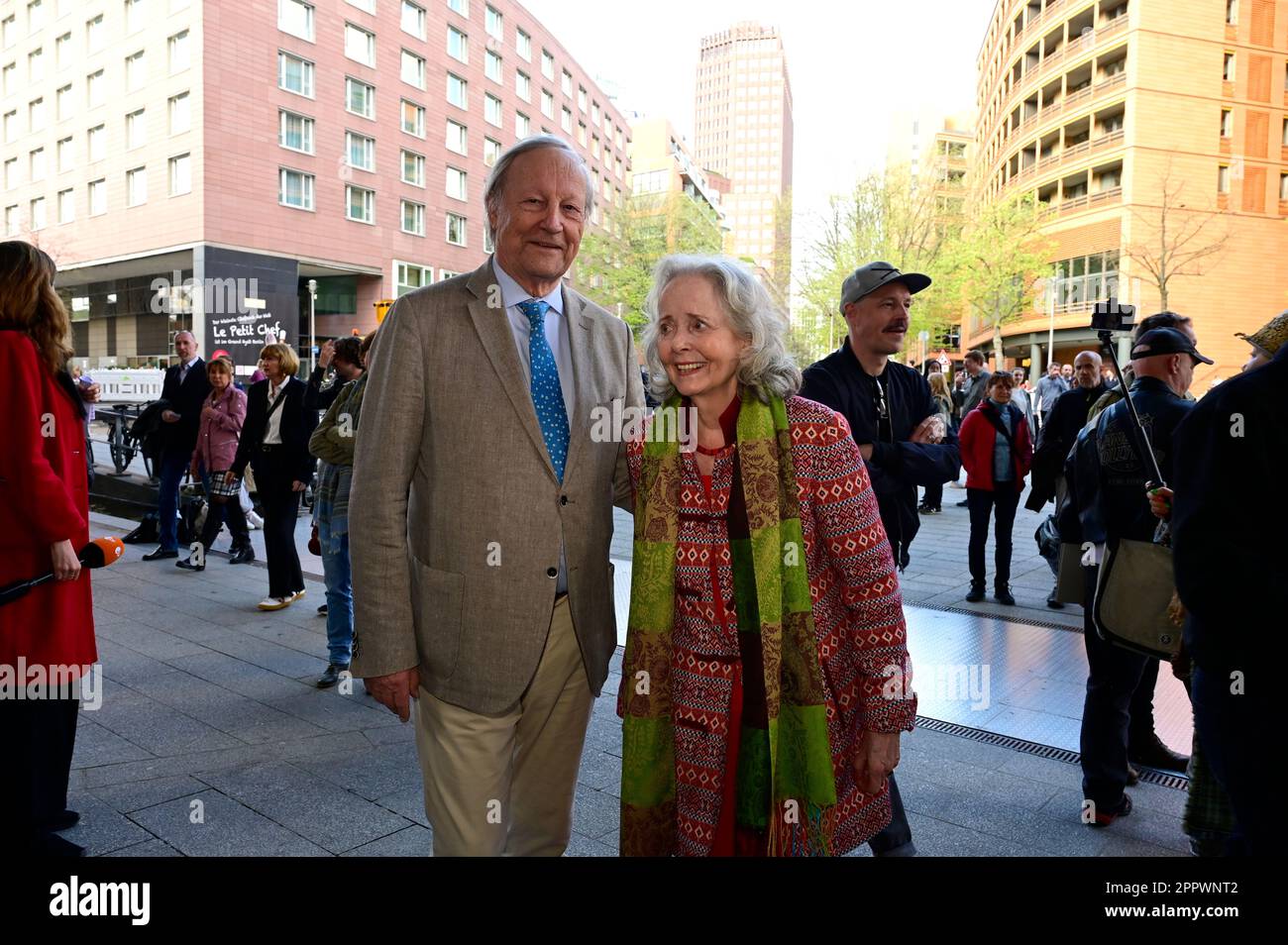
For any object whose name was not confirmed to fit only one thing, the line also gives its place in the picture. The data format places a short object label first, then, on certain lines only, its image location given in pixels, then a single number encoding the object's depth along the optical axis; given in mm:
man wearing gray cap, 3205
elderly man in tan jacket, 2088
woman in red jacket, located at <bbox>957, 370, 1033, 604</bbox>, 7762
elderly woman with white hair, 1982
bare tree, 37562
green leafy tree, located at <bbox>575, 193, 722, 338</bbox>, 47469
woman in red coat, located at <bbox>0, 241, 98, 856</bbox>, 2844
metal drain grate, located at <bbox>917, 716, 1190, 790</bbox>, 3727
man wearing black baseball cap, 3355
